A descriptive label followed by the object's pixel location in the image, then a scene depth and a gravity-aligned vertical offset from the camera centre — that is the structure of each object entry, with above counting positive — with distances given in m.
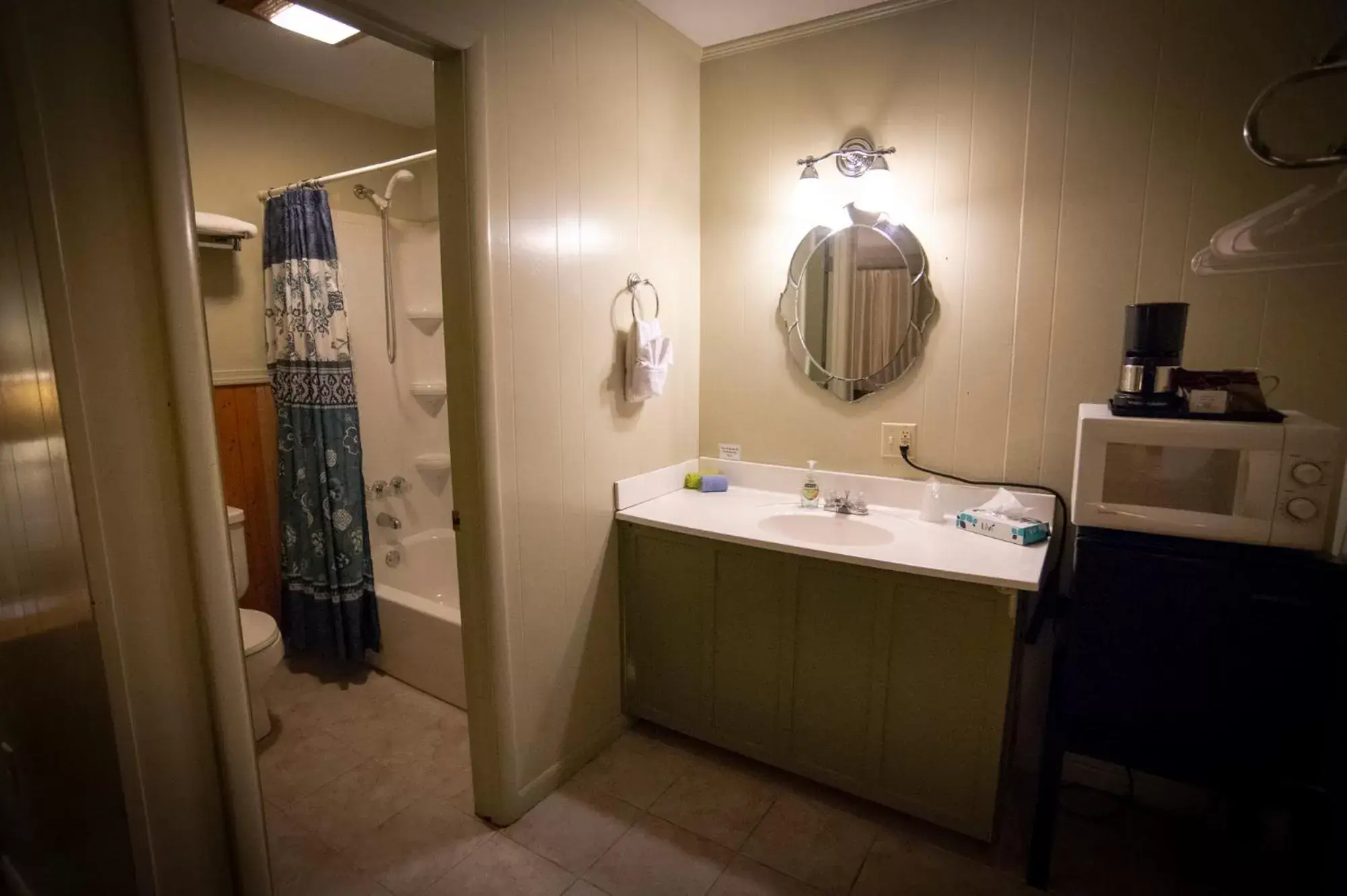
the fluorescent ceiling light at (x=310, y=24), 2.01 +1.04
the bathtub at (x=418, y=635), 2.44 -1.07
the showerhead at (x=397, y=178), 2.75 +0.74
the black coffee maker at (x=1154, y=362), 1.47 -0.02
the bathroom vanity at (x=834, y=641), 1.67 -0.81
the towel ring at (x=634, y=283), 2.14 +0.23
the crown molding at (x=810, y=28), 2.02 +1.06
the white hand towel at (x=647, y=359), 2.10 -0.02
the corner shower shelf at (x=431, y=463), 3.17 -0.52
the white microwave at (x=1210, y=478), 1.30 -0.26
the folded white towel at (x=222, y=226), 2.37 +0.47
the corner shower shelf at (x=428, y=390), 3.14 -0.17
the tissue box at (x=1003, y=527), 1.80 -0.49
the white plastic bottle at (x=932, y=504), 2.06 -0.47
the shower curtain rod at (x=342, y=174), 2.44 +0.69
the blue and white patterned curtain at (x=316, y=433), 2.55 -0.31
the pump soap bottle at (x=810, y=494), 2.27 -0.48
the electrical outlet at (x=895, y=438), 2.16 -0.28
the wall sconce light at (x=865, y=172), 2.06 +0.57
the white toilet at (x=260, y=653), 2.10 -0.95
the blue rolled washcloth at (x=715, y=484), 2.42 -0.48
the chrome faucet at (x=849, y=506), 2.17 -0.50
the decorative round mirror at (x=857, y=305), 2.11 +0.16
